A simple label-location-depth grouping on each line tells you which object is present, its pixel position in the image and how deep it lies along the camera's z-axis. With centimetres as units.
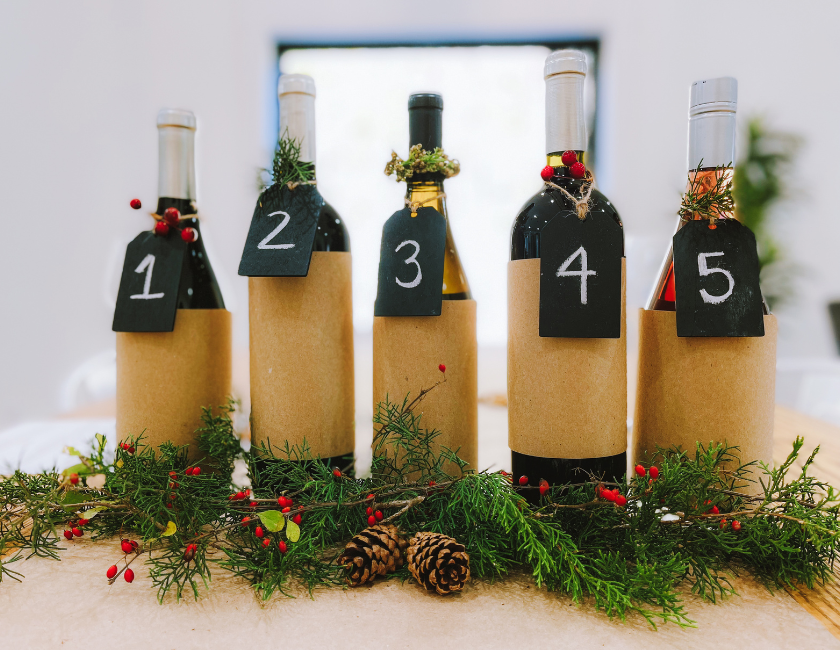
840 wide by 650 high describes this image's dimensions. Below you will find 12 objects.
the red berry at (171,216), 52
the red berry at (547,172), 44
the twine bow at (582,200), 42
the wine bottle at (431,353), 47
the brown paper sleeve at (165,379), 52
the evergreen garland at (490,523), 37
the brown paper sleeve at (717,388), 43
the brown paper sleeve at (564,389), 43
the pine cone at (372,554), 38
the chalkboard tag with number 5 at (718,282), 42
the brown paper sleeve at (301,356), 49
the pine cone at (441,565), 36
